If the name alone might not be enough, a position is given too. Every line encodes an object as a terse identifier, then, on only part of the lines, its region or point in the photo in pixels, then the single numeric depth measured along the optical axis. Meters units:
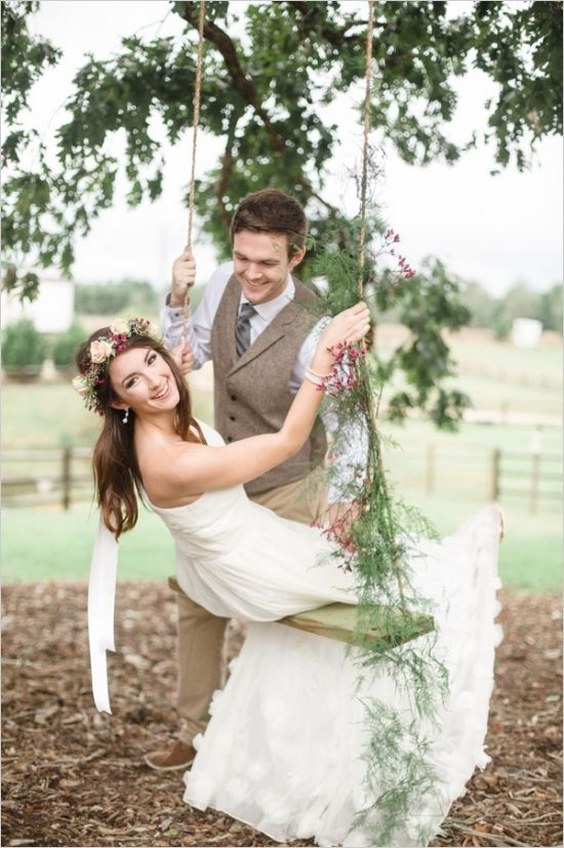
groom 2.56
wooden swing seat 2.21
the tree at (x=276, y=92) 3.23
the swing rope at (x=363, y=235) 2.09
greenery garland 2.20
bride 2.42
